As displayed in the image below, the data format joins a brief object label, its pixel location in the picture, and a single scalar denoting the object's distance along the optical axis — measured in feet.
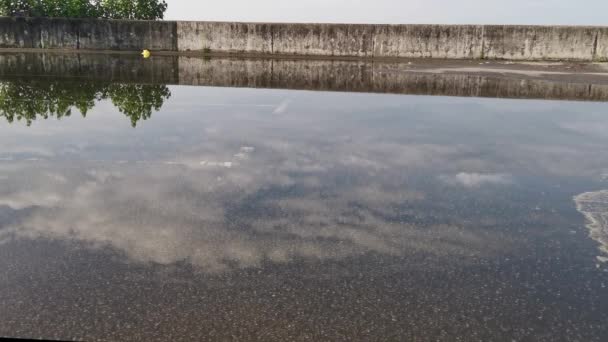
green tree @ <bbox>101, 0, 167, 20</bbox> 82.43
